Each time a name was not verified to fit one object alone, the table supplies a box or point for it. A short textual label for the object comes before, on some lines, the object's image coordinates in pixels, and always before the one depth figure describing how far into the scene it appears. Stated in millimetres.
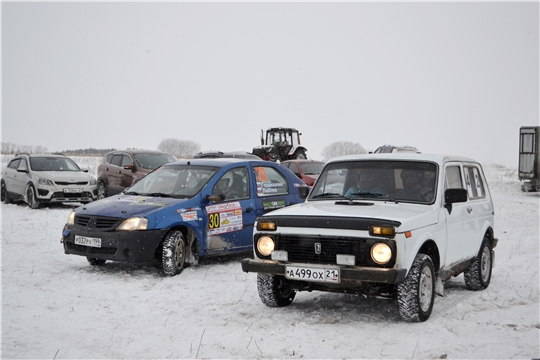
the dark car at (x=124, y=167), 17359
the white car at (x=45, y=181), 16609
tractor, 29828
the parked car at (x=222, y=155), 19188
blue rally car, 8055
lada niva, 5672
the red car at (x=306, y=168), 19906
